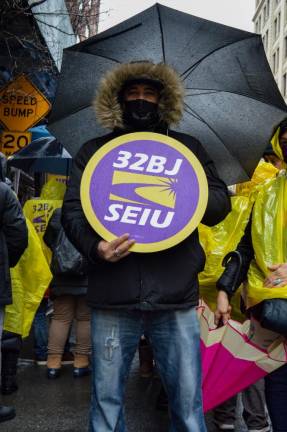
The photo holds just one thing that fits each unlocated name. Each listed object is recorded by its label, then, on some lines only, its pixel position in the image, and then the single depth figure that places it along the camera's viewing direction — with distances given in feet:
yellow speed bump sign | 30.81
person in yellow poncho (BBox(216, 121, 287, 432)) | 8.88
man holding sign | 8.26
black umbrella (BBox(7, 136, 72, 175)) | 20.75
